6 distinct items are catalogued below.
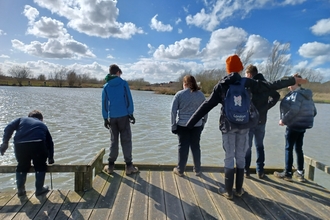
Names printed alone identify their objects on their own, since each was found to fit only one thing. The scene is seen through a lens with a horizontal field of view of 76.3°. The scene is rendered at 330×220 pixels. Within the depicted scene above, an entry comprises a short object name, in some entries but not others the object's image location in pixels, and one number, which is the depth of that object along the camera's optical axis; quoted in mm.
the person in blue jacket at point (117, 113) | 3232
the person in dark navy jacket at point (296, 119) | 3168
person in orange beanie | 2512
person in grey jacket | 3234
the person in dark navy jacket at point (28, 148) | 2635
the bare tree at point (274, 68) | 34341
